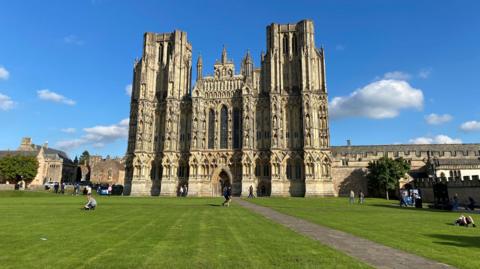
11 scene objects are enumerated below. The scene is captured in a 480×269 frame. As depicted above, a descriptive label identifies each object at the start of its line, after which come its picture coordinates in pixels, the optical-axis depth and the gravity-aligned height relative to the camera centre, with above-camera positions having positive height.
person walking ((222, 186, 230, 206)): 30.31 -1.62
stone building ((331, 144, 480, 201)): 66.62 +3.84
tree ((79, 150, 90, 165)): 128.50 +9.65
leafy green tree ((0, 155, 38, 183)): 80.56 +2.45
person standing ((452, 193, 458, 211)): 32.55 -2.48
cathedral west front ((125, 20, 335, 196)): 61.31 +10.44
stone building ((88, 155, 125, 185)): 98.69 +1.86
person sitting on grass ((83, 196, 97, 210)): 23.45 -1.82
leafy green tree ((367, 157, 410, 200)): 60.59 +1.36
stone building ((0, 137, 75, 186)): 95.38 +4.76
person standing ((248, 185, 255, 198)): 55.79 -2.37
